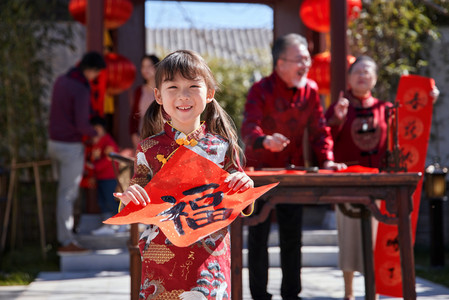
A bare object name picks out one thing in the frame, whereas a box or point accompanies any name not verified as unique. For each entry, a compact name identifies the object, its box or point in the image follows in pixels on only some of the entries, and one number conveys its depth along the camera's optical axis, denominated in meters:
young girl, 2.01
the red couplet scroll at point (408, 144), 3.69
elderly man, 3.42
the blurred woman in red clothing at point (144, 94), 5.25
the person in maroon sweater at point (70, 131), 5.16
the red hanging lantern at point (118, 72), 6.31
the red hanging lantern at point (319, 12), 6.05
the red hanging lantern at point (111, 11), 6.20
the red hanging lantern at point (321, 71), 6.14
